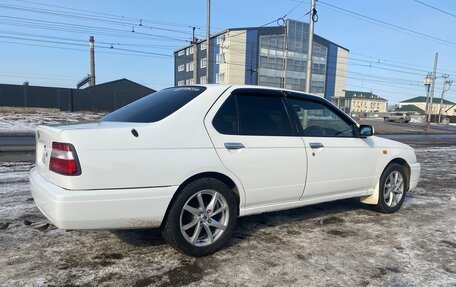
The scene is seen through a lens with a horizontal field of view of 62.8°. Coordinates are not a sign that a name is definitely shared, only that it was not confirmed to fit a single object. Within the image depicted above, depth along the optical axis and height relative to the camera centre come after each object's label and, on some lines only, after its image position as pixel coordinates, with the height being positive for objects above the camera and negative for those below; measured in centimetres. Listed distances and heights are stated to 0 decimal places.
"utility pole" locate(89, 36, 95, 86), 5344 +427
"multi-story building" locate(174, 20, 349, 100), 6272 +810
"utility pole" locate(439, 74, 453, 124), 7506 +519
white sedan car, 299 -58
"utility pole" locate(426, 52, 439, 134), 4622 +401
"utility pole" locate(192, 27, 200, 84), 2688 +313
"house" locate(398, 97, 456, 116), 12505 +167
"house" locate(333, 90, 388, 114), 11756 +128
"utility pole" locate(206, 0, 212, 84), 2681 +567
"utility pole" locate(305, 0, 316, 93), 1884 +295
